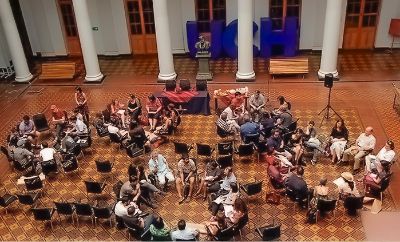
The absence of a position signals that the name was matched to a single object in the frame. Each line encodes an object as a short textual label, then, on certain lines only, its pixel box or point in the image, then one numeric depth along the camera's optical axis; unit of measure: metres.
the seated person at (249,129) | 12.33
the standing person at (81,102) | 14.70
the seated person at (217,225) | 9.45
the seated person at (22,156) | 12.03
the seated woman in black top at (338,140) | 11.94
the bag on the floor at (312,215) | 10.22
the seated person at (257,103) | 13.94
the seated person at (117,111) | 13.66
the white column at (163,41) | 16.11
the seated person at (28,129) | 13.23
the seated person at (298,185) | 10.13
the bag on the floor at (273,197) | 10.88
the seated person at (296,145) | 11.76
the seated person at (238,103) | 13.73
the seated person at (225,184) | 10.47
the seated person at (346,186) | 10.19
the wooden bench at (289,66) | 17.06
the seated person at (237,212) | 9.44
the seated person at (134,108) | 13.98
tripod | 14.35
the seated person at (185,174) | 11.15
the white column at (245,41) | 15.76
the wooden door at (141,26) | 19.38
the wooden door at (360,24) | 18.50
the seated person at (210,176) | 10.91
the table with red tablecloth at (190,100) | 14.72
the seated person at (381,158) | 10.83
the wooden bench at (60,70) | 18.31
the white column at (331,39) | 15.54
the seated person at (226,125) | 13.04
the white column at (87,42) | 16.75
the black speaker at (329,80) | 13.51
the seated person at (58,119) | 13.51
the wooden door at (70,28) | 19.70
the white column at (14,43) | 17.31
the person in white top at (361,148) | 11.56
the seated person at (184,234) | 9.09
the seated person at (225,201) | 10.04
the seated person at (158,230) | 9.17
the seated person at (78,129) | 13.08
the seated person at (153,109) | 13.80
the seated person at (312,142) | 12.07
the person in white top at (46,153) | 11.93
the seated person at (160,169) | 11.41
